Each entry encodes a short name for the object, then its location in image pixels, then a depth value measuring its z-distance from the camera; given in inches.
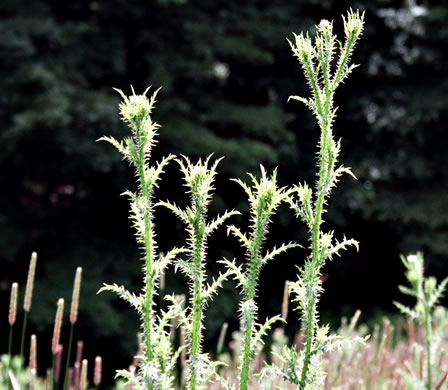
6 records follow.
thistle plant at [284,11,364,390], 129.2
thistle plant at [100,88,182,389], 128.1
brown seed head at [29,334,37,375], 143.9
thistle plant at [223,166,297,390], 128.2
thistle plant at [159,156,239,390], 128.2
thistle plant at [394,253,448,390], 123.2
